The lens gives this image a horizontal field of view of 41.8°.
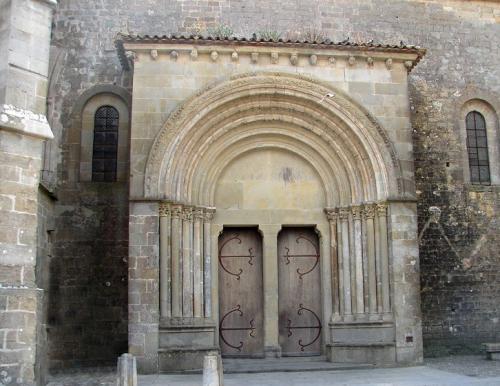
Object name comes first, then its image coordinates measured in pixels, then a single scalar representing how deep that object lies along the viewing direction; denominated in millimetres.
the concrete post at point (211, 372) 7871
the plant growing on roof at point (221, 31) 14641
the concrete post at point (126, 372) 8000
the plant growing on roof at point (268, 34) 14616
